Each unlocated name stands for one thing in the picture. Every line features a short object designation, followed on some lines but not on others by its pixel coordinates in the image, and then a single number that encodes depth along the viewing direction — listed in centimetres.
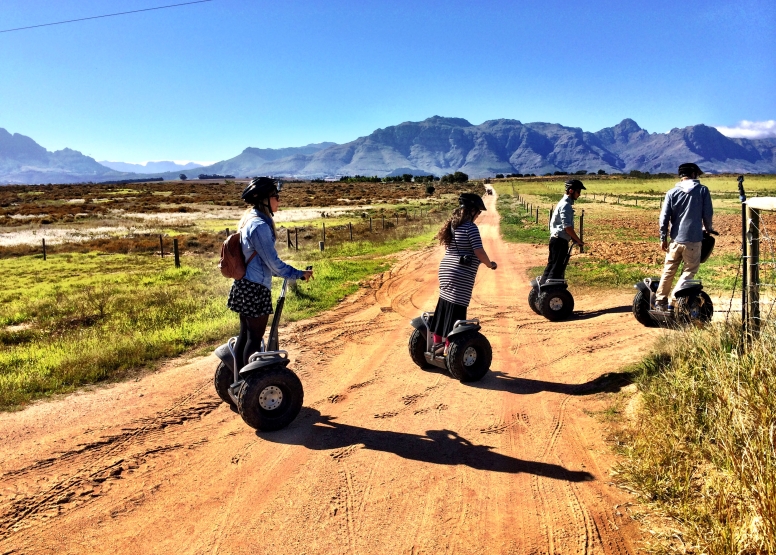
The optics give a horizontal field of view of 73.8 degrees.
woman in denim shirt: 438
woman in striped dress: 548
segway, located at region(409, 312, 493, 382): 573
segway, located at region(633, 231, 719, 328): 691
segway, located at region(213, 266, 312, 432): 461
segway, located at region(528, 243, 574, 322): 854
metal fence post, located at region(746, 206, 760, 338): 464
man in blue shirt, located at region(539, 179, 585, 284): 809
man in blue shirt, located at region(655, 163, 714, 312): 674
